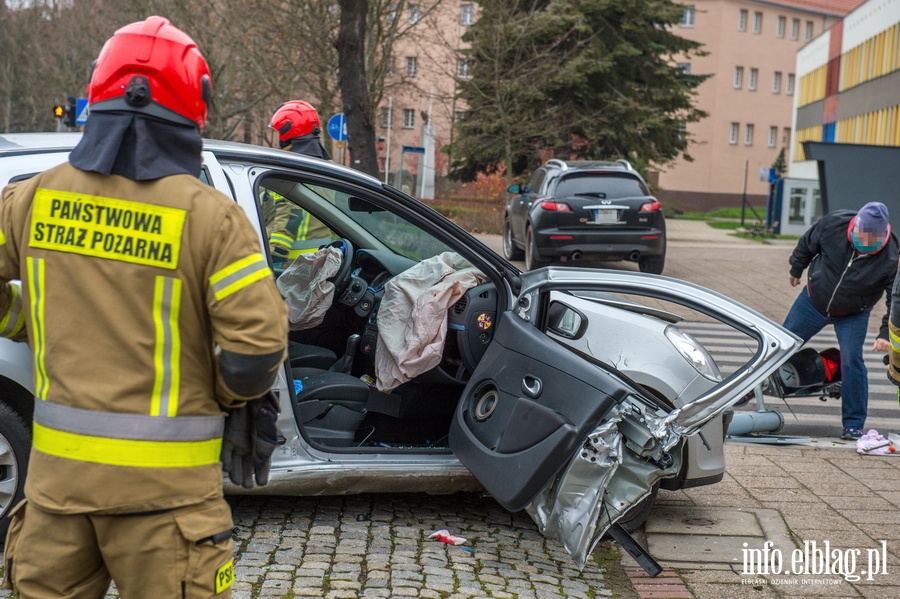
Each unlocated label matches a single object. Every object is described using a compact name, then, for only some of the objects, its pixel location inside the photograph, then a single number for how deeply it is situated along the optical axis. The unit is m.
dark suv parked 16.11
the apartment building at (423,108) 27.55
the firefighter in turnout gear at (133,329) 2.25
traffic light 24.97
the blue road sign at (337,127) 19.91
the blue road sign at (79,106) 21.82
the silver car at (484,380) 3.98
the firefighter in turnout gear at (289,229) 5.34
